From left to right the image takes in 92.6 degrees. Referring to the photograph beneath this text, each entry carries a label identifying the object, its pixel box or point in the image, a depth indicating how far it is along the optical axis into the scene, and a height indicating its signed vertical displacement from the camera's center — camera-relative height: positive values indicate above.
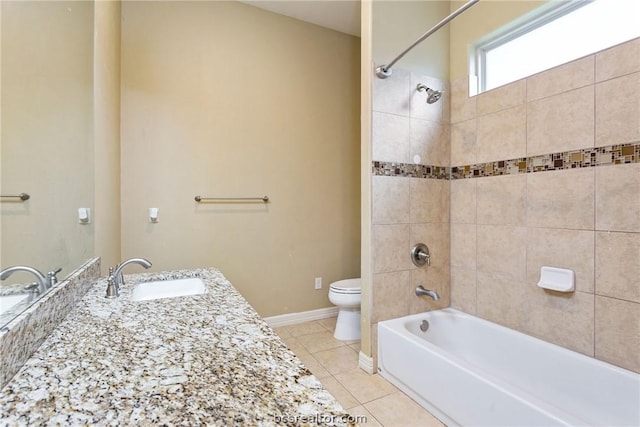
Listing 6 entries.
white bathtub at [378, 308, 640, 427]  1.22 -0.79
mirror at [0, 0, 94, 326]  0.77 +0.23
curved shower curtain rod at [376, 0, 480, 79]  1.52 +0.89
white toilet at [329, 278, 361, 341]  2.38 -0.79
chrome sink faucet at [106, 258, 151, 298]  1.20 -0.28
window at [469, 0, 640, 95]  1.47 +0.97
